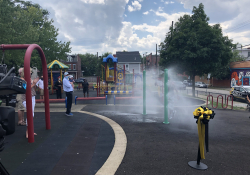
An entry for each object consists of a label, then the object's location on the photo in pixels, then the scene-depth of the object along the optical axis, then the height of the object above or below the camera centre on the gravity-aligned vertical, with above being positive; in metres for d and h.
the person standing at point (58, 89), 15.69 -0.77
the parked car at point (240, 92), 16.22 -1.18
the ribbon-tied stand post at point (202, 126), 3.55 -0.89
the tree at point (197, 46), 17.42 +3.06
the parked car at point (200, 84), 41.55 -1.21
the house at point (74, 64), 62.92 +5.15
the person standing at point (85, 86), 17.20 -0.59
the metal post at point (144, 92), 8.55 -0.59
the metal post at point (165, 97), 7.03 -0.70
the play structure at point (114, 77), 19.61 +0.25
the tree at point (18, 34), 11.75 +3.70
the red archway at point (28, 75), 4.67 +0.12
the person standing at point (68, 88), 7.77 -0.35
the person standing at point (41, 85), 12.21 -0.34
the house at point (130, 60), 56.31 +5.66
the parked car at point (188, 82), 43.85 -0.78
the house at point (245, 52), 56.35 +7.81
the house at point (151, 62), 73.68 +7.02
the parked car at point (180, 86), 28.90 -1.09
